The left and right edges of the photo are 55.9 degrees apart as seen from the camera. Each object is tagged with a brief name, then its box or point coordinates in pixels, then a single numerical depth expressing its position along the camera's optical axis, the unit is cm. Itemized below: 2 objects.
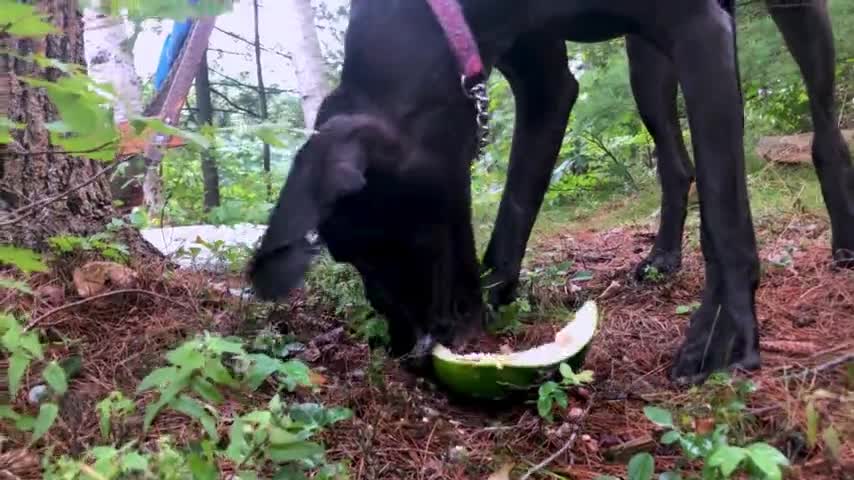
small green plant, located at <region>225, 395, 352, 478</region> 129
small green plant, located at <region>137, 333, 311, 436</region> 134
